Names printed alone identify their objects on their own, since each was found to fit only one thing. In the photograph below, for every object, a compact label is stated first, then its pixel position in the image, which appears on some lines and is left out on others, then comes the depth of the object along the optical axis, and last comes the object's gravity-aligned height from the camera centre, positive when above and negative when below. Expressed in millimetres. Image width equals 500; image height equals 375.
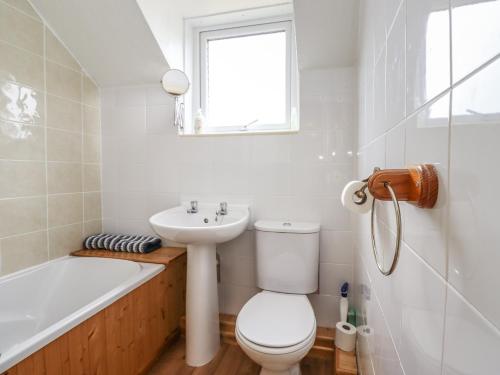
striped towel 1804 -440
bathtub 1368 -639
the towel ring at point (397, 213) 428 -55
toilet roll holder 436 -12
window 1948 +775
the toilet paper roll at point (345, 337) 1427 -855
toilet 1122 -661
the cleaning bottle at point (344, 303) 1562 -732
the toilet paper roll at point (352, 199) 734 -56
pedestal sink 1555 -716
